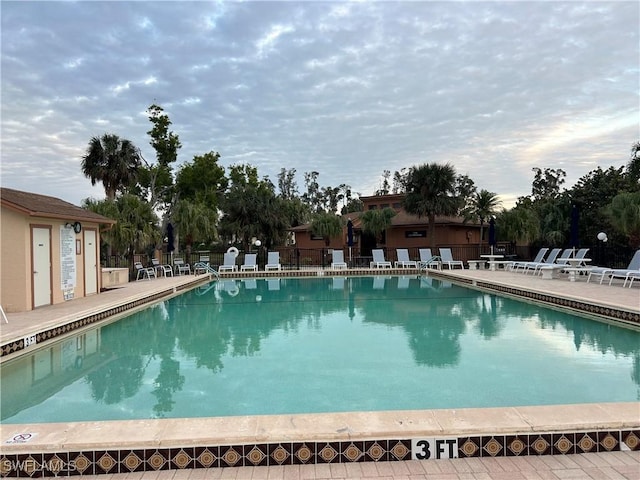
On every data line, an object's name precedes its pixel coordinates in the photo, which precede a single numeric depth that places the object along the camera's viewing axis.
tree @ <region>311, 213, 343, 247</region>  25.17
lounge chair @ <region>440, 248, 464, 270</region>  19.04
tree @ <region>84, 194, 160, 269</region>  16.15
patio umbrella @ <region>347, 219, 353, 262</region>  20.66
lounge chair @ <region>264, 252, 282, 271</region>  19.92
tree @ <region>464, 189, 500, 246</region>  22.22
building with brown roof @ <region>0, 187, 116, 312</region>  8.68
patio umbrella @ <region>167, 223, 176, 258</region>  17.77
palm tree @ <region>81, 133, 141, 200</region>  24.83
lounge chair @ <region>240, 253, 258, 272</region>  19.53
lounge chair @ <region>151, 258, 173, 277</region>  16.86
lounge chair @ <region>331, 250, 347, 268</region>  20.25
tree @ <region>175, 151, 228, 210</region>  32.59
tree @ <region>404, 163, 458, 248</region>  21.66
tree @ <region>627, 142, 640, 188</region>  15.47
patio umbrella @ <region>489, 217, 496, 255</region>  18.34
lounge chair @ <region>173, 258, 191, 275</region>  18.53
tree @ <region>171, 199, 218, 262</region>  19.70
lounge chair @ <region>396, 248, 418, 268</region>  20.00
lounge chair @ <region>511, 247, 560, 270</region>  16.14
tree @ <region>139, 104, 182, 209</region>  31.55
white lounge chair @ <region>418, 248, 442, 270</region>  19.47
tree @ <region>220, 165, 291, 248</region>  24.05
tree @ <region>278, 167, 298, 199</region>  52.88
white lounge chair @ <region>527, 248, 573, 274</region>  13.95
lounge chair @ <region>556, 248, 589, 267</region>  13.32
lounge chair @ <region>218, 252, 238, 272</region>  19.48
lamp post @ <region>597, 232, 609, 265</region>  15.82
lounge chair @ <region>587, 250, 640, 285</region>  11.18
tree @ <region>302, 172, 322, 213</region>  54.69
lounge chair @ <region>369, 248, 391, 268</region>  20.28
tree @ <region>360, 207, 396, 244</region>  24.72
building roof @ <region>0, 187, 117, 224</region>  8.57
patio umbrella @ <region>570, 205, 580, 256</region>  14.26
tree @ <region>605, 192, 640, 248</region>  15.48
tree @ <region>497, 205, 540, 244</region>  23.56
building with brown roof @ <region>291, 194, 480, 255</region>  25.08
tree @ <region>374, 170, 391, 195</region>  54.92
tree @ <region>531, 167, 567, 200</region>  48.97
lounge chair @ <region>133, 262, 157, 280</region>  16.27
